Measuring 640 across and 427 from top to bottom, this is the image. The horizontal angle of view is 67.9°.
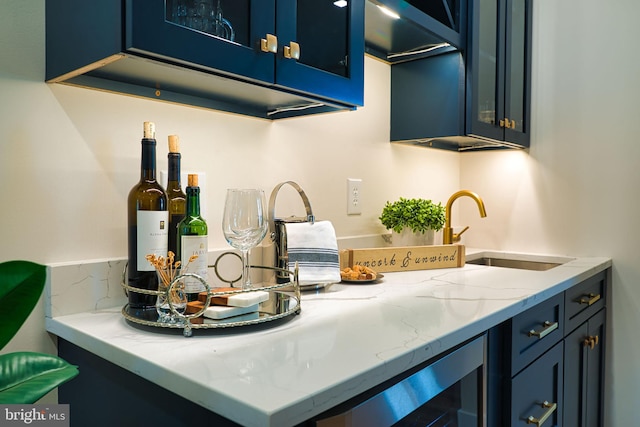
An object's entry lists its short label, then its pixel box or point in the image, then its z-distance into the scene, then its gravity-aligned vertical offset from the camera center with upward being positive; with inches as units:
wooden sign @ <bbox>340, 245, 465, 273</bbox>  59.1 -6.9
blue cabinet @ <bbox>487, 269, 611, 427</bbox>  45.6 -17.8
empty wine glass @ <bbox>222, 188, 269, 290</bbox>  42.4 -1.2
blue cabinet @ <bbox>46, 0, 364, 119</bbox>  31.9 +11.7
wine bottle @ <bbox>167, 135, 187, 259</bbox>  41.0 +0.5
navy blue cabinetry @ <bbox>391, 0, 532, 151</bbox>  69.7 +18.7
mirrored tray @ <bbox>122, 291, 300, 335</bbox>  33.3 -8.5
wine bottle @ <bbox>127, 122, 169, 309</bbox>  38.1 -1.7
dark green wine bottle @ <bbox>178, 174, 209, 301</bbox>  39.1 -3.2
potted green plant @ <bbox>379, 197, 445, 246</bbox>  68.2 -2.2
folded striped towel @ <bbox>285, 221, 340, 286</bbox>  49.4 -5.1
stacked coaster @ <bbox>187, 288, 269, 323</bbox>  35.4 -7.9
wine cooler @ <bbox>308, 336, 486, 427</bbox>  28.1 -13.2
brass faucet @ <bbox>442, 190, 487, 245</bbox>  74.5 -3.2
